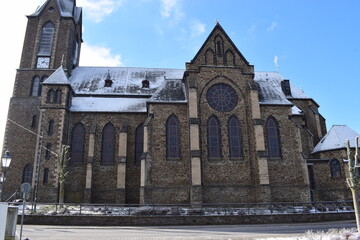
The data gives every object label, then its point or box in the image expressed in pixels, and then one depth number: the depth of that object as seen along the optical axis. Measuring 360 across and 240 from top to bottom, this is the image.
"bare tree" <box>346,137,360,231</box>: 12.83
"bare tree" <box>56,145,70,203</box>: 26.68
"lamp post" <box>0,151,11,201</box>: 14.05
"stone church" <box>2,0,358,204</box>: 26.70
